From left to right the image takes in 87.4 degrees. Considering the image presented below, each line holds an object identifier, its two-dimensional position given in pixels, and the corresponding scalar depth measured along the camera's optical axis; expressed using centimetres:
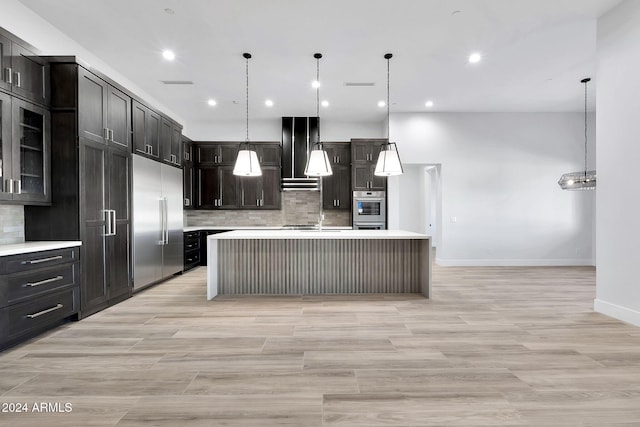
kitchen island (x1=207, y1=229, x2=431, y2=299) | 450
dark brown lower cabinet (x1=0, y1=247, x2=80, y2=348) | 262
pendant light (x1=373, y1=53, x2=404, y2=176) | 400
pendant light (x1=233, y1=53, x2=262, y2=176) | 397
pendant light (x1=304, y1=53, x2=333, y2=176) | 402
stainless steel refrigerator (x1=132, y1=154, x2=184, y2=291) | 445
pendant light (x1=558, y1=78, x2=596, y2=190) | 526
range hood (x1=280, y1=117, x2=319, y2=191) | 725
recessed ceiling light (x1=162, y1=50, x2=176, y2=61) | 438
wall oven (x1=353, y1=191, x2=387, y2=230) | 704
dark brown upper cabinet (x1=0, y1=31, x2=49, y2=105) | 284
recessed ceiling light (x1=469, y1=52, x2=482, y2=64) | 450
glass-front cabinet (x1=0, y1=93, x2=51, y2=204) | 285
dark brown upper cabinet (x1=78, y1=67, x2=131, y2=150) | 345
